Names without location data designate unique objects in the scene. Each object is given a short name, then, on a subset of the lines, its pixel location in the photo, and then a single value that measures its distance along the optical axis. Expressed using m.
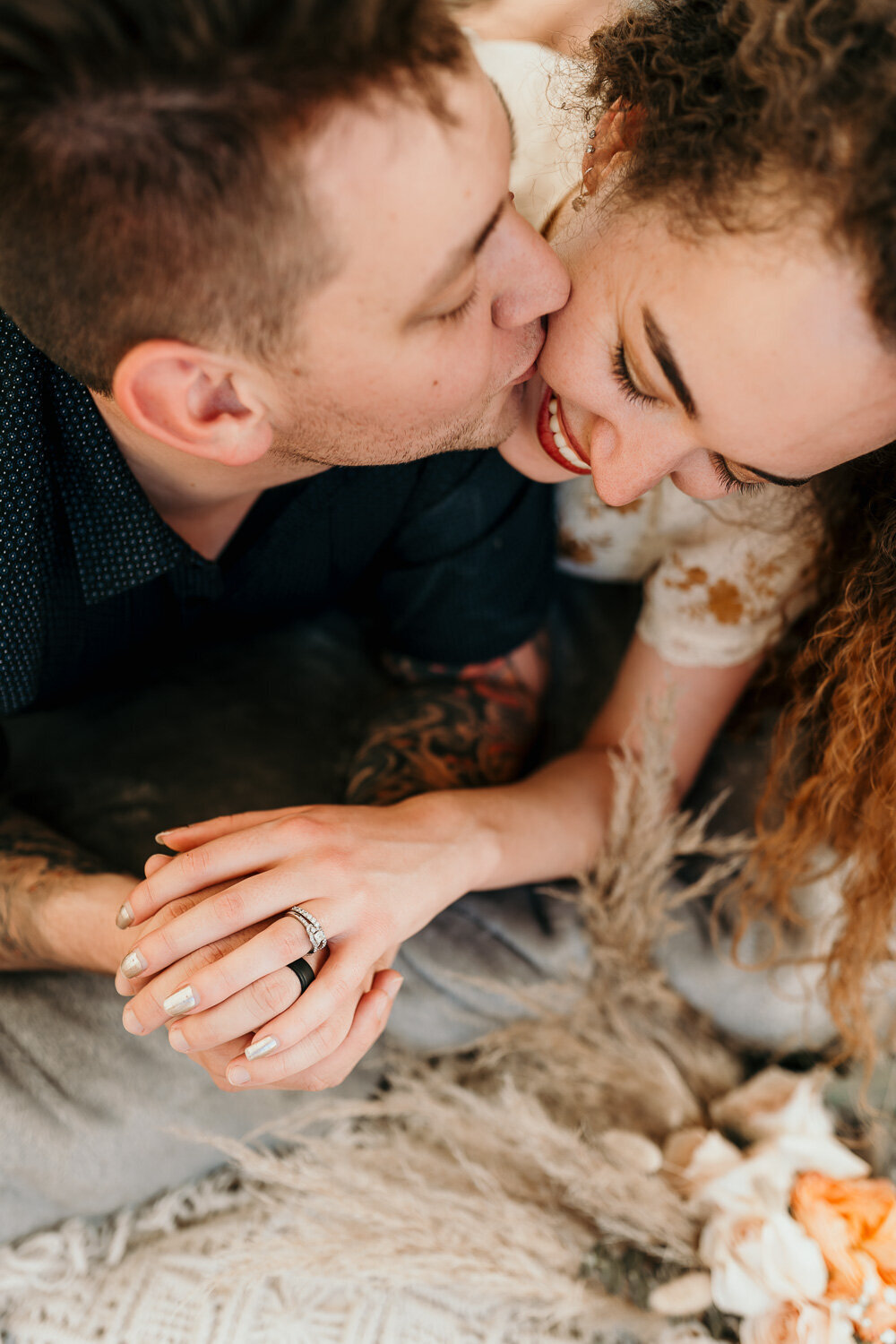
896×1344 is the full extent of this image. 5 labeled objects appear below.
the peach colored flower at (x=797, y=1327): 0.99
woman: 0.79
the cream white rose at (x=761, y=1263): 1.02
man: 0.78
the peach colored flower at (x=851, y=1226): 1.01
